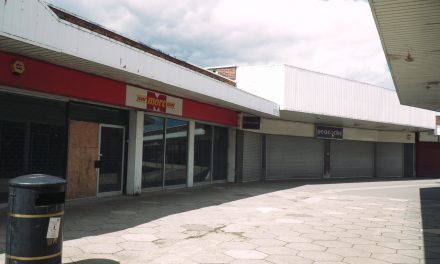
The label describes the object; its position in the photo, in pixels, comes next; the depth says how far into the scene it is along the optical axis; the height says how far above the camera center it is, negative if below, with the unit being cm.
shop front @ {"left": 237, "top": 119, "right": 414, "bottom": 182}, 2089 +10
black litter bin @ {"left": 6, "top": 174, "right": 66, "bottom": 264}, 461 -86
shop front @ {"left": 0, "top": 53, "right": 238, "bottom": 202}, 903 +44
